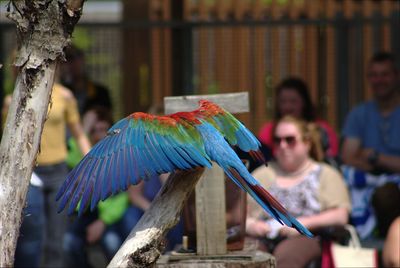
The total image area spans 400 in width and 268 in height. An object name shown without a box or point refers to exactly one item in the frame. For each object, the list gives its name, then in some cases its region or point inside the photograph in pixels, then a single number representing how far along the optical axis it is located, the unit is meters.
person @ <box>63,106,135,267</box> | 13.84
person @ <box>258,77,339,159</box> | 14.23
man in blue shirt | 14.02
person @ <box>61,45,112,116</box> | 16.53
